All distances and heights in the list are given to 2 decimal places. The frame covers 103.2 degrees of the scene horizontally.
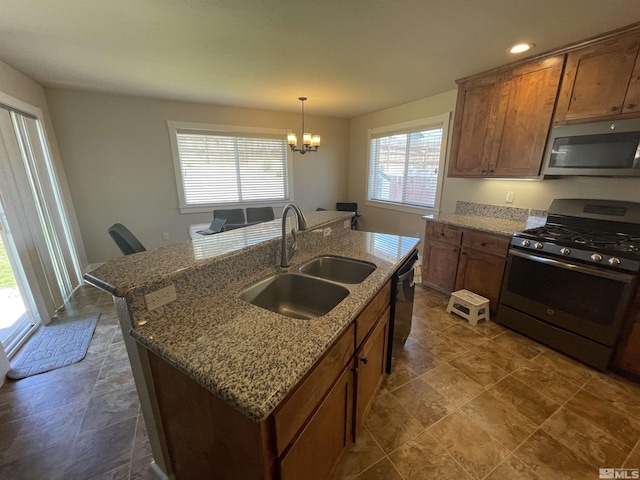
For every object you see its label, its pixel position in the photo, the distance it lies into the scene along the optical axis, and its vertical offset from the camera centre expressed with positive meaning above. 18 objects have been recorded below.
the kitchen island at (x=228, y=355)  0.71 -0.55
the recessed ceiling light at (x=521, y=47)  2.08 +1.01
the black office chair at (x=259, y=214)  3.98 -0.63
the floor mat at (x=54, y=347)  1.96 -1.44
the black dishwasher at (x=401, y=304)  1.66 -0.90
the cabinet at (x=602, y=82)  1.82 +0.67
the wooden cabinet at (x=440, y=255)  2.82 -0.94
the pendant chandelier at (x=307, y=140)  3.64 +0.47
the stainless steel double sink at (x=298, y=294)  1.29 -0.63
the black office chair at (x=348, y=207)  5.18 -0.68
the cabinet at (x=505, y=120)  2.27 +0.51
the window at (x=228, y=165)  4.04 +0.14
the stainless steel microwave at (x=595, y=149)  1.86 +0.18
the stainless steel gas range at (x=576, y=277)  1.75 -0.78
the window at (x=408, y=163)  3.65 +0.15
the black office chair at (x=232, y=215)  3.81 -0.62
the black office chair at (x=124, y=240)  2.29 -0.60
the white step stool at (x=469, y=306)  2.46 -1.29
